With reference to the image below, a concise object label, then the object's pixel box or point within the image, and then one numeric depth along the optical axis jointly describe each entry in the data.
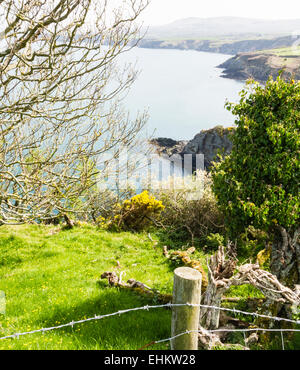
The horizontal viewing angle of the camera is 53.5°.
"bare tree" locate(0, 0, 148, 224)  5.31
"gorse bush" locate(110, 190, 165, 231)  13.62
